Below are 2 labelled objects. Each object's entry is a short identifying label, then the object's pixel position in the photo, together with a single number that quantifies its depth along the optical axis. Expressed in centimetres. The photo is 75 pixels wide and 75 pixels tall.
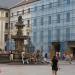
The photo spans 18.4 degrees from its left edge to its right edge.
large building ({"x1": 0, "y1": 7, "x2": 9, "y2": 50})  6096
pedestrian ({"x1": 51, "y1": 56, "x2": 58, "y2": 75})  1342
